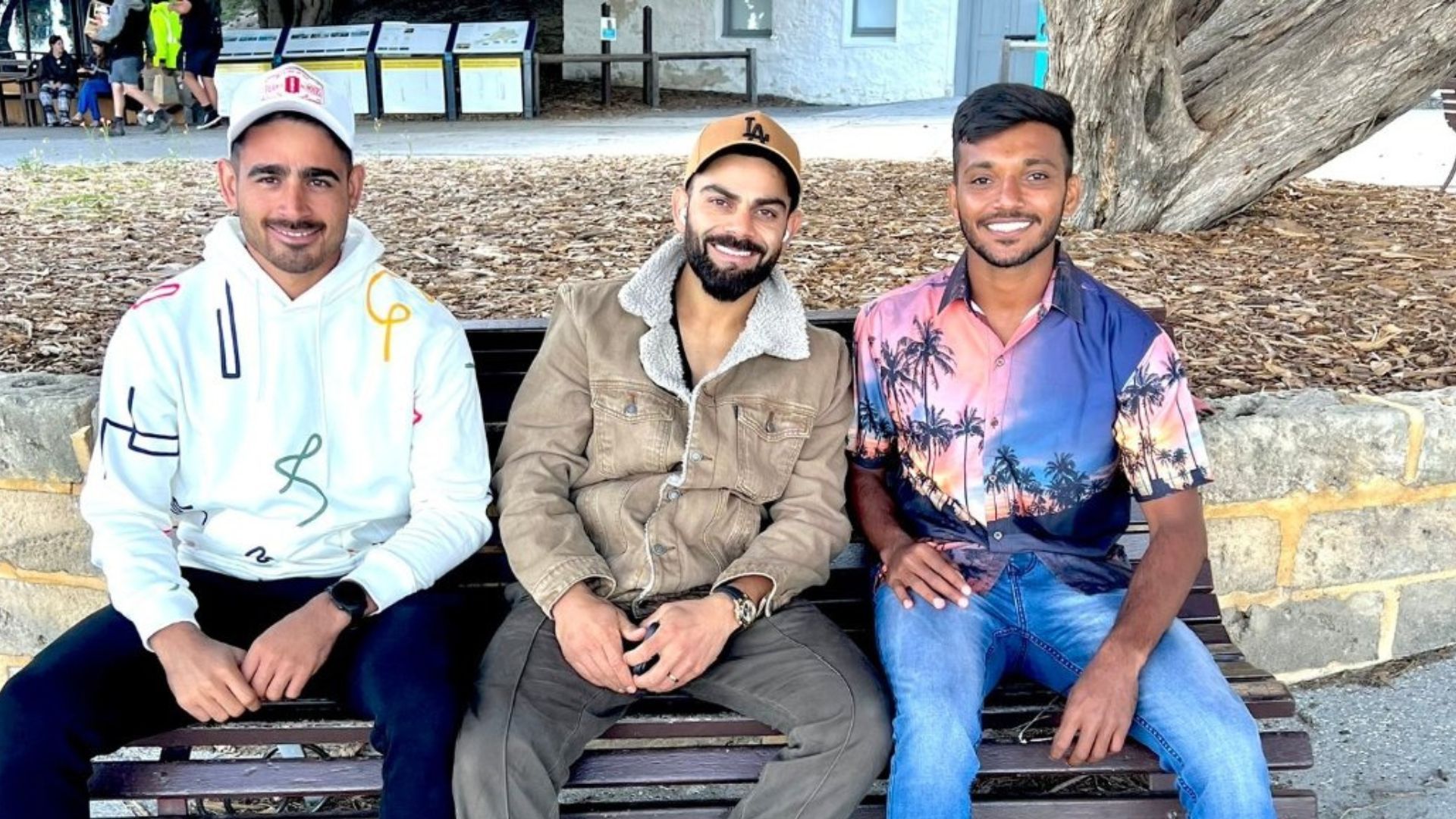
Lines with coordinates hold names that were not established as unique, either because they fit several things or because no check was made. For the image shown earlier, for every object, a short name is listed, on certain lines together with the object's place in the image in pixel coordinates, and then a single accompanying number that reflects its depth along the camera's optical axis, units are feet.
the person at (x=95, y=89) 58.54
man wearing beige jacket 8.39
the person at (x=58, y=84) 64.03
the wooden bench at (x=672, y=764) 8.04
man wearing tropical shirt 8.80
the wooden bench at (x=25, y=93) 65.82
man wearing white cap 8.23
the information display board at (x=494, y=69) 57.41
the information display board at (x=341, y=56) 57.93
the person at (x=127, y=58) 50.80
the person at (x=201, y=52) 51.08
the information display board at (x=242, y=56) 55.72
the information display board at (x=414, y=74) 57.47
